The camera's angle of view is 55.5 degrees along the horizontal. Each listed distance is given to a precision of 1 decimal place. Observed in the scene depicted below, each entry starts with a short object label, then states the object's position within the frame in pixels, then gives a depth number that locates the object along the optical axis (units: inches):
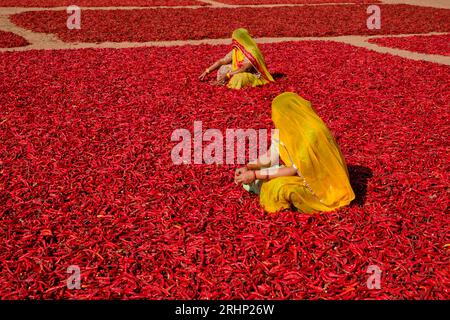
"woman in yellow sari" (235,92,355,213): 176.6
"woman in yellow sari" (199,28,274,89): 368.8
